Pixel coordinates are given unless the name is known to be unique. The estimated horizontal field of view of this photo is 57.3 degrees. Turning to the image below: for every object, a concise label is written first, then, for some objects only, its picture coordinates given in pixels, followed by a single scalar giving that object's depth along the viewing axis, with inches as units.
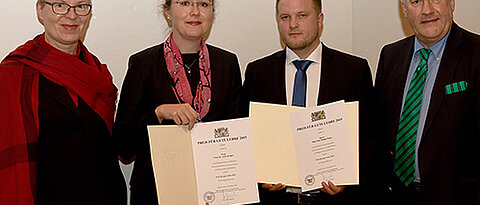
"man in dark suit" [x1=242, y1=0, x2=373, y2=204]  104.7
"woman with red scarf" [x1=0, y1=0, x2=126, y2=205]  91.4
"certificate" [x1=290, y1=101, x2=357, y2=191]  93.3
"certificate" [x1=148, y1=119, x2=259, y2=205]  89.2
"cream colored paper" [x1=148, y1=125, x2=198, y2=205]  88.4
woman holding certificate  99.7
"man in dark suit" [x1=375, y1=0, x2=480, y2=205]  95.0
